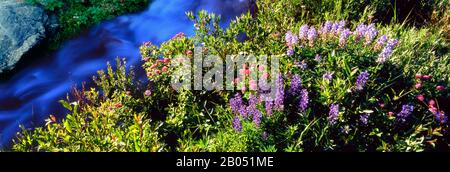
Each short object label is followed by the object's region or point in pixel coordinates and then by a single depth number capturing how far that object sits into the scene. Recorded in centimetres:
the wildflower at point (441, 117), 353
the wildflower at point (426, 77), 377
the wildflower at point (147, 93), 426
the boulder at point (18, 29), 617
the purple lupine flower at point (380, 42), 407
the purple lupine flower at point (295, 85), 362
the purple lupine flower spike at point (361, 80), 355
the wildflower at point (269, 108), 344
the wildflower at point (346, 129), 349
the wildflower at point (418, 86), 369
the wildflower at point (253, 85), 368
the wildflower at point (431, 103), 358
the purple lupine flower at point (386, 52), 384
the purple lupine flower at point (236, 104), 359
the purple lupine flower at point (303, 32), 431
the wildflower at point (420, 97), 363
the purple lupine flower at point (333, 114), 342
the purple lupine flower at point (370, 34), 422
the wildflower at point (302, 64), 388
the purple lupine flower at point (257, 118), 338
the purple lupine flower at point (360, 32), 434
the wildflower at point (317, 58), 388
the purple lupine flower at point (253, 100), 353
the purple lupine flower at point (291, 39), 419
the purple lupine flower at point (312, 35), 421
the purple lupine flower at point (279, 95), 342
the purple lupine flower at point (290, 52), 399
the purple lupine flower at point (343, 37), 414
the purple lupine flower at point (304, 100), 347
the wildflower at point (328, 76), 366
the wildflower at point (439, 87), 378
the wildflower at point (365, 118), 352
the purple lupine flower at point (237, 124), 347
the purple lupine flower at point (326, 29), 445
